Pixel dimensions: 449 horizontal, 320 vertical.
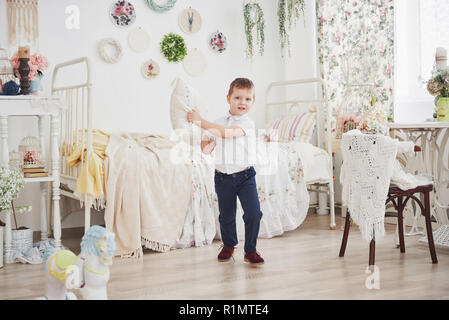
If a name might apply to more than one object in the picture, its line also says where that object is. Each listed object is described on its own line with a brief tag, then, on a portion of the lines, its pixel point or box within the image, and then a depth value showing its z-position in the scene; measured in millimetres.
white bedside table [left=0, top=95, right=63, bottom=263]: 2971
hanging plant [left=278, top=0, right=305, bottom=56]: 4719
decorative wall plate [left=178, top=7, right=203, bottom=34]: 4523
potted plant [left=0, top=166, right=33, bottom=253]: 2889
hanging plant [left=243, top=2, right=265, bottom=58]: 4738
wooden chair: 2762
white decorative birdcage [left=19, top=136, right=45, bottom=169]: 3109
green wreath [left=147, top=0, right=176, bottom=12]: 4359
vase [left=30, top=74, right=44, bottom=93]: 3147
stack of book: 3092
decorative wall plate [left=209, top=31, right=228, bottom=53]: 4684
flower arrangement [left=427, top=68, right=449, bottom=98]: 3160
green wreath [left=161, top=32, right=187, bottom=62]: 4434
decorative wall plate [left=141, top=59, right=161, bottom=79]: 4367
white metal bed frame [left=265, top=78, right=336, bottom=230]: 4016
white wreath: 4168
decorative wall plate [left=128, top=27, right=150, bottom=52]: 4301
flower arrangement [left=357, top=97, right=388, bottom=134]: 3006
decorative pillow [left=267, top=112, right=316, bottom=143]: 4164
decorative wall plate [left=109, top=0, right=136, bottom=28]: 4227
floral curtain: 3977
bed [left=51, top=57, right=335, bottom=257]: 3174
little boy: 2736
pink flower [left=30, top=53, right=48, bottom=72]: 3199
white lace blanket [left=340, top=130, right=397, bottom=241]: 2598
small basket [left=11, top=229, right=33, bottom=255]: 3109
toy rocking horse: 1791
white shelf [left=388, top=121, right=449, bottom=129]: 2949
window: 3971
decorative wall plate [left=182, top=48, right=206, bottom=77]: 4559
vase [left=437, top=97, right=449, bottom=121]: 3109
